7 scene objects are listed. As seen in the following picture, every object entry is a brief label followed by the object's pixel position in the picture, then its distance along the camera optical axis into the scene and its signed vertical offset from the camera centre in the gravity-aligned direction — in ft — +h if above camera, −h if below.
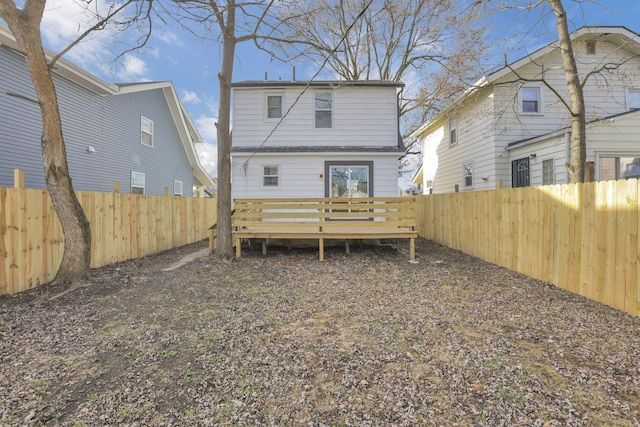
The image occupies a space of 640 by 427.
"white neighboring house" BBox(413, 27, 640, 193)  29.58 +9.04
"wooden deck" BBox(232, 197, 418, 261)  24.62 -1.40
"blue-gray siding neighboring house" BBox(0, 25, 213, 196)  28.02 +9.26
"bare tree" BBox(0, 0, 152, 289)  15.43 +3.02
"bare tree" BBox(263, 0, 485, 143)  27.55 +27.25
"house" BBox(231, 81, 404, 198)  32.35 +7.12
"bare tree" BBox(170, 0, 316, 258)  23.43 +13.14
